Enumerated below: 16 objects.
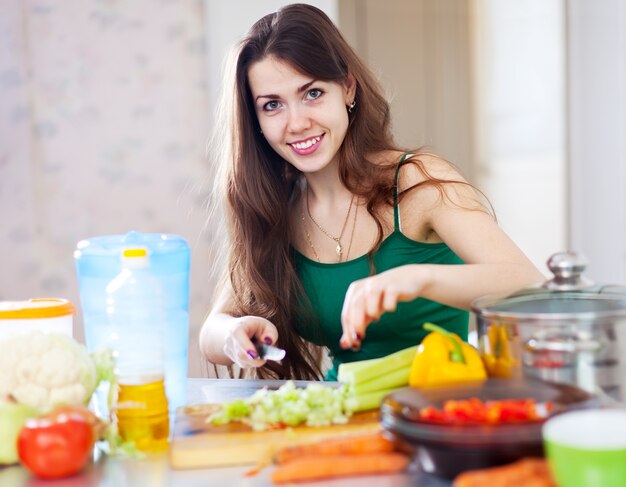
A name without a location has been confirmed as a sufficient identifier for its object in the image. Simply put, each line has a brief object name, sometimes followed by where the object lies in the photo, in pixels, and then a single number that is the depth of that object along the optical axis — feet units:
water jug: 4.74
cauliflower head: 3.94
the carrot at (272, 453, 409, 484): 3.39
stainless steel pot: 3.50
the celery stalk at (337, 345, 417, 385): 4.17
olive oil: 4.02
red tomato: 3.59
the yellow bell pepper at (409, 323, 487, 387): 3.96
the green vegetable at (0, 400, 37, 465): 3.75
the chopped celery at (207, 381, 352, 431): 4.00
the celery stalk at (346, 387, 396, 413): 4.08
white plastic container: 4.45
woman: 6.15
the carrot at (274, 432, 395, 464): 3.54
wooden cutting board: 3.67
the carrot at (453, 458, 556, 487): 3.02
